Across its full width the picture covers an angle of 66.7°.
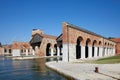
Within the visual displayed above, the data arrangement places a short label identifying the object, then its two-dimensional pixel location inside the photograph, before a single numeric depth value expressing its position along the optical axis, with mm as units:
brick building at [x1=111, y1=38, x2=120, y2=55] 35732
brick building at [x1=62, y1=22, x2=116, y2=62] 13310
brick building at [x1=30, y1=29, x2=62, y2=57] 27504
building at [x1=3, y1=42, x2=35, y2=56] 29336
